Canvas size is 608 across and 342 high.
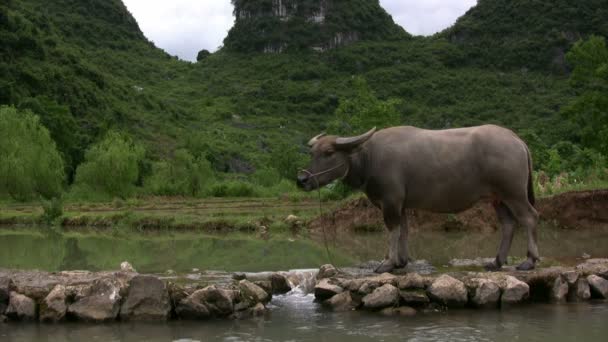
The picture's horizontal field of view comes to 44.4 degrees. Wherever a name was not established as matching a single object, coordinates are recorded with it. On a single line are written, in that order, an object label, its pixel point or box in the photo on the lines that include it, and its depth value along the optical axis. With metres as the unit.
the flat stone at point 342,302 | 9.85
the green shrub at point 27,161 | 41.19
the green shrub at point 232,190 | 48.59
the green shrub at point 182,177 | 48.81
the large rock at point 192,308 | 9.42
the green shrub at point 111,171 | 44.75
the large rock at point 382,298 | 9.62
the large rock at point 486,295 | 9.70
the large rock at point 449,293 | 9.66
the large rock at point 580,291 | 10.08
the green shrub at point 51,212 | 32.34
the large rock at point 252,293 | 9.84
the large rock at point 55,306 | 9.36
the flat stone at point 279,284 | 11.15
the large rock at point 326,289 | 10.18
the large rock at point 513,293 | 9.81
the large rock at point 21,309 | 9.46
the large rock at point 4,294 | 9.58
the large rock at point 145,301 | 9.36
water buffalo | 10.63
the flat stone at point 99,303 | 9.30
